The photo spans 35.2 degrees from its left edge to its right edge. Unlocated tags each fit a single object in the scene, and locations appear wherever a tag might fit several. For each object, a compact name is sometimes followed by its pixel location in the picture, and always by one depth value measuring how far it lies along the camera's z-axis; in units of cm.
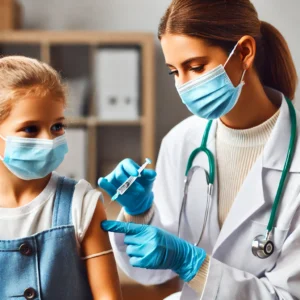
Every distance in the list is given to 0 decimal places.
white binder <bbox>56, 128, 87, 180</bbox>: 298
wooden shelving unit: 298
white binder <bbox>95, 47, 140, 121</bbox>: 298
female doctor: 119
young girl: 103
